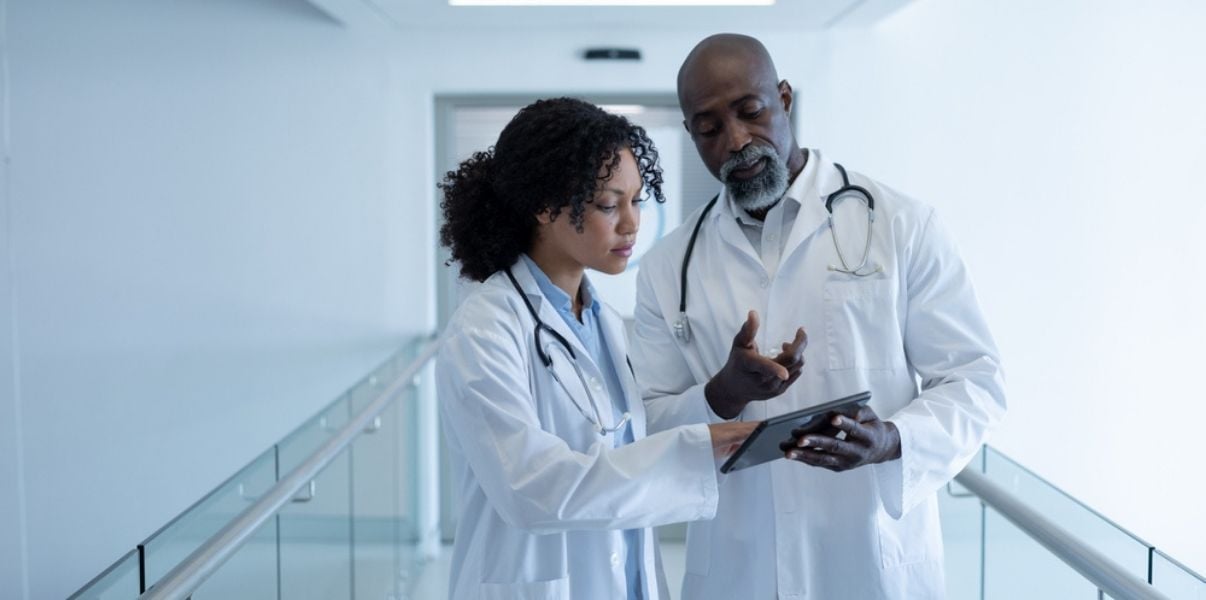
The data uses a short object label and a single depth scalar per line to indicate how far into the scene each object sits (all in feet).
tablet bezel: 4.62
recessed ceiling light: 14.28
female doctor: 4.73
